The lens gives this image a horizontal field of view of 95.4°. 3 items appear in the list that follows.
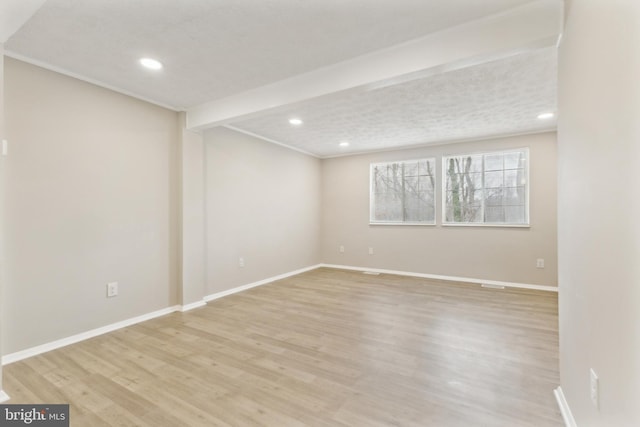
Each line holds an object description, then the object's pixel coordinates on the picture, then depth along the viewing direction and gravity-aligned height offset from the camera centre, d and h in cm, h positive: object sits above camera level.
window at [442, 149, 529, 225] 463 +42
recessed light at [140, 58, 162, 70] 239 +127
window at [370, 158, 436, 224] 536 +41
